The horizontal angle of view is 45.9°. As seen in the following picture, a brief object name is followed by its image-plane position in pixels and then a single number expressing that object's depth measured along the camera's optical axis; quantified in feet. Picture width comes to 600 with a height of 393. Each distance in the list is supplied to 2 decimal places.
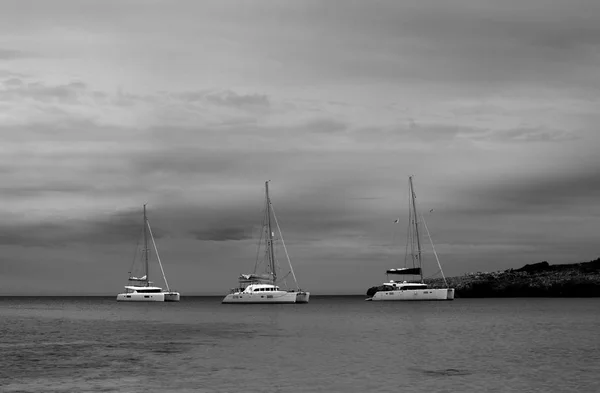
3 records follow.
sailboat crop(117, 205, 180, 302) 622.54
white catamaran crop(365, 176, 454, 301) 546.67
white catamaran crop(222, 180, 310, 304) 485.97
